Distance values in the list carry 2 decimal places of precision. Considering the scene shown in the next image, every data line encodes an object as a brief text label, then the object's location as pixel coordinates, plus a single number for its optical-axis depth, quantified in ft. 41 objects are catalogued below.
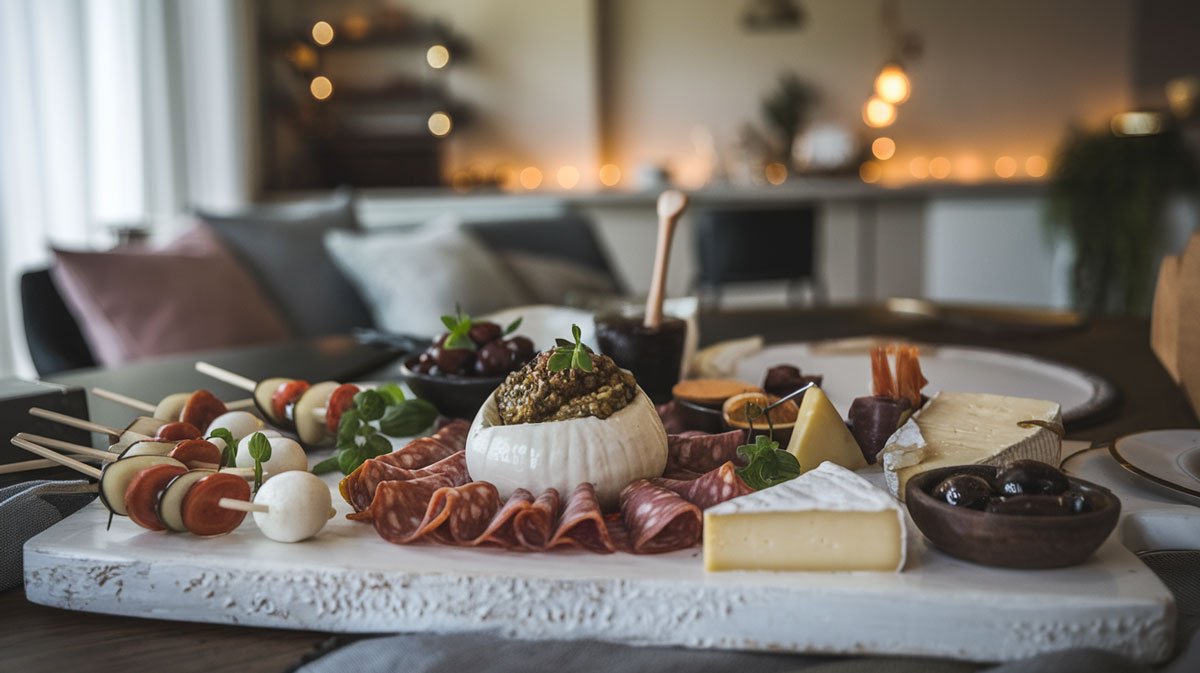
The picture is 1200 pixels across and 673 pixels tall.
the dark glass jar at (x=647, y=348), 3.51
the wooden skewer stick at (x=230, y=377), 3.52
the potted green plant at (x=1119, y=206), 16.53
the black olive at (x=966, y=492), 2.15
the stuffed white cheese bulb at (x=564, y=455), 2.43
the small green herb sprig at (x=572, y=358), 2.47
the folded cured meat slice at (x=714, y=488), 2.36
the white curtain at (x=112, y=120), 11.43
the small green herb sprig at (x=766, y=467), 2.48
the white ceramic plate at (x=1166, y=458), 2.59
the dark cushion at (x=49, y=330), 6.49
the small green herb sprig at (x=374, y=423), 2.91
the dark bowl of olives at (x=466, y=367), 3.34
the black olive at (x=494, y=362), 3.35
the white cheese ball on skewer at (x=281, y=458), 2.72
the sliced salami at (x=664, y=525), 2.23
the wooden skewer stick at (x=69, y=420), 2.81
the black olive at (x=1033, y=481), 2.17
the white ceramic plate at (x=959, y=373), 3.83
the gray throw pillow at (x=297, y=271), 8.77
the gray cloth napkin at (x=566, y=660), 1.98
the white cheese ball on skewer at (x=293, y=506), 2.31
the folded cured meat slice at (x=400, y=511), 2.34
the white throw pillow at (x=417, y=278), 8.39
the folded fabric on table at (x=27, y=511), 2.44
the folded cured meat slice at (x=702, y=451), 2.78
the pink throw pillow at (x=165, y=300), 6.87
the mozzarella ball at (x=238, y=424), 3.05
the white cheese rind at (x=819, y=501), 2.08
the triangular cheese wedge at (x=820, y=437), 2.75
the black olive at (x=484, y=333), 3.48
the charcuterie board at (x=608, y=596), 1.96
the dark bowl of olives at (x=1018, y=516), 2.02
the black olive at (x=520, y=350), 3.38
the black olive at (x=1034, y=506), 2.07
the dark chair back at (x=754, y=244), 15.15
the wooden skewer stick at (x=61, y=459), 2.49
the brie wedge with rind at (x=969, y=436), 2.55
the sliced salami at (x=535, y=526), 2.26
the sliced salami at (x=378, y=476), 2.54
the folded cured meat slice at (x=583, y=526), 2.24
